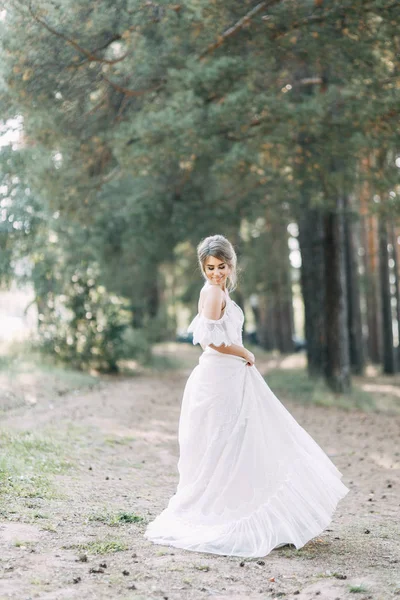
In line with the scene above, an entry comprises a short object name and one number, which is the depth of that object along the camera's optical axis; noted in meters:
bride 5.51
